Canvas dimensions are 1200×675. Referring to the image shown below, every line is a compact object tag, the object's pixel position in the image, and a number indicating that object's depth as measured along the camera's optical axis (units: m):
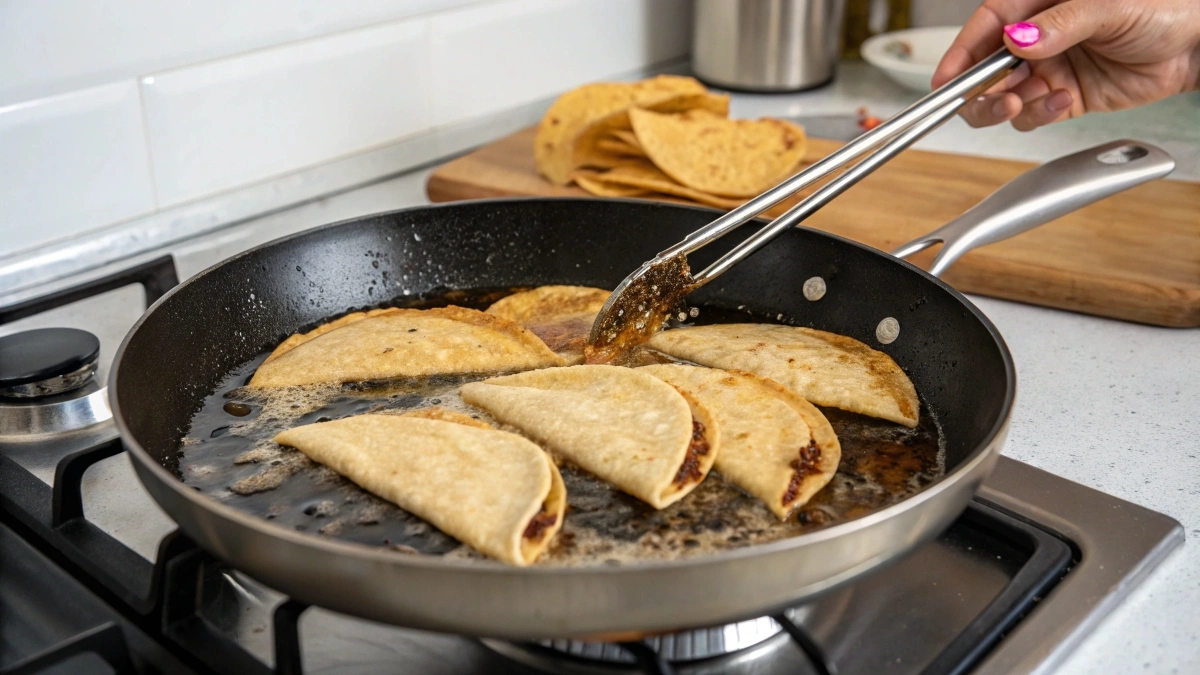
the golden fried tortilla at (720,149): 1.05
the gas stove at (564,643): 0.71
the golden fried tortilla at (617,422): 0.75
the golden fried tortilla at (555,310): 0.90
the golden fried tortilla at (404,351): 0.85
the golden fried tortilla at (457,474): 0.72
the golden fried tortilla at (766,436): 0.76
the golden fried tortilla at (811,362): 0.82
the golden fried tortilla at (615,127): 1.07
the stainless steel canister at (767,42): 1.29
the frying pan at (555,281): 0.65
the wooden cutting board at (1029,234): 0.94
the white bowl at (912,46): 1.29
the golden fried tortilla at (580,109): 1.08
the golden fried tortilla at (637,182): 1.04
